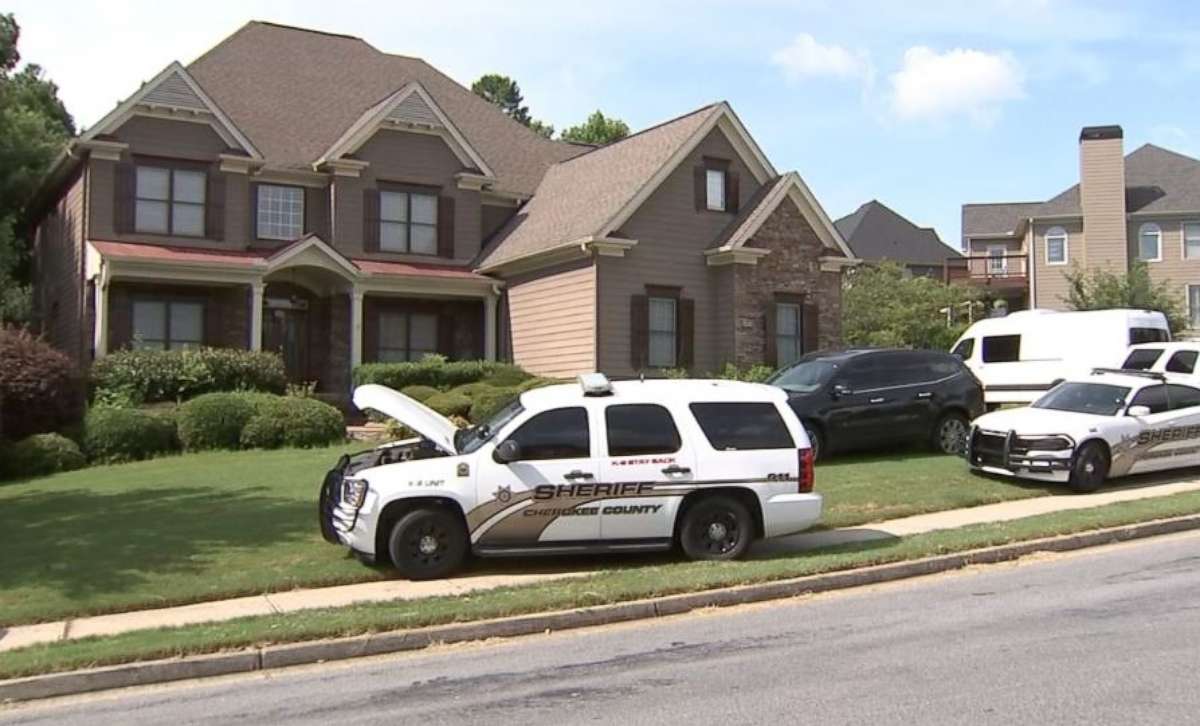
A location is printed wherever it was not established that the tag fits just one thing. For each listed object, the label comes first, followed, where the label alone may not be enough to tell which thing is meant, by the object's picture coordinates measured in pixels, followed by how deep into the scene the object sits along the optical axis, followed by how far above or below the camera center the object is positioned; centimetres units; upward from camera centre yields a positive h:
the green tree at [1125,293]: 3759 +456
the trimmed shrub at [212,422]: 2003 -11
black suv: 1672 +34
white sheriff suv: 1036 -60
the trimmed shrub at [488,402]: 2133 +31
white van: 2278 +166
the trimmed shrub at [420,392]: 2336 +56
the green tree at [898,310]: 3616 +382
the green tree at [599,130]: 5541 +1504
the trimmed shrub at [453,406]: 2216 +24
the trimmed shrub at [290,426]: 2016 -18
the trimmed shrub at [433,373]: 2478 +104
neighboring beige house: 4403 +815
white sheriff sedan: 1498 -17
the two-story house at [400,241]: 2522 +442
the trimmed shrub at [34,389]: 1989 +51
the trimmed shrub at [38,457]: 1847 -72
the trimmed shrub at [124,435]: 1944 -35
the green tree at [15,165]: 3238 +784
